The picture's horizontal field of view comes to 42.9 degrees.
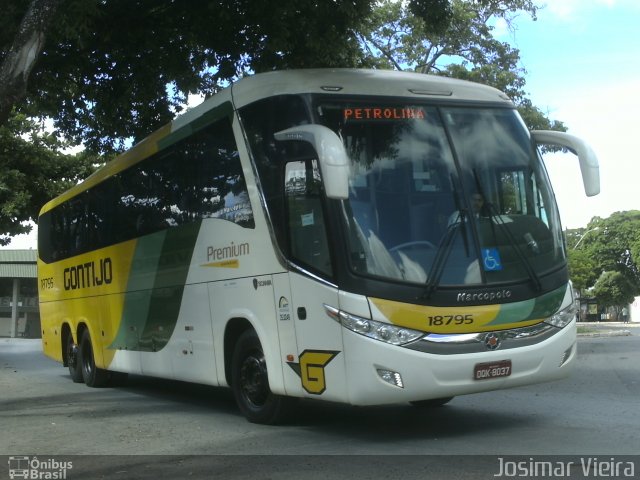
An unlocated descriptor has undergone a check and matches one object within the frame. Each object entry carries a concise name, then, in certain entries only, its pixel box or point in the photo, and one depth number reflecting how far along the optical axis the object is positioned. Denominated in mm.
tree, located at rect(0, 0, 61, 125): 8820
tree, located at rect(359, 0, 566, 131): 27359
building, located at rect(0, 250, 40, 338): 45469
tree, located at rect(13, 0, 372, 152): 11945
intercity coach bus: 6957
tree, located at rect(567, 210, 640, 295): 82688
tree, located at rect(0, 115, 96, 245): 24156
